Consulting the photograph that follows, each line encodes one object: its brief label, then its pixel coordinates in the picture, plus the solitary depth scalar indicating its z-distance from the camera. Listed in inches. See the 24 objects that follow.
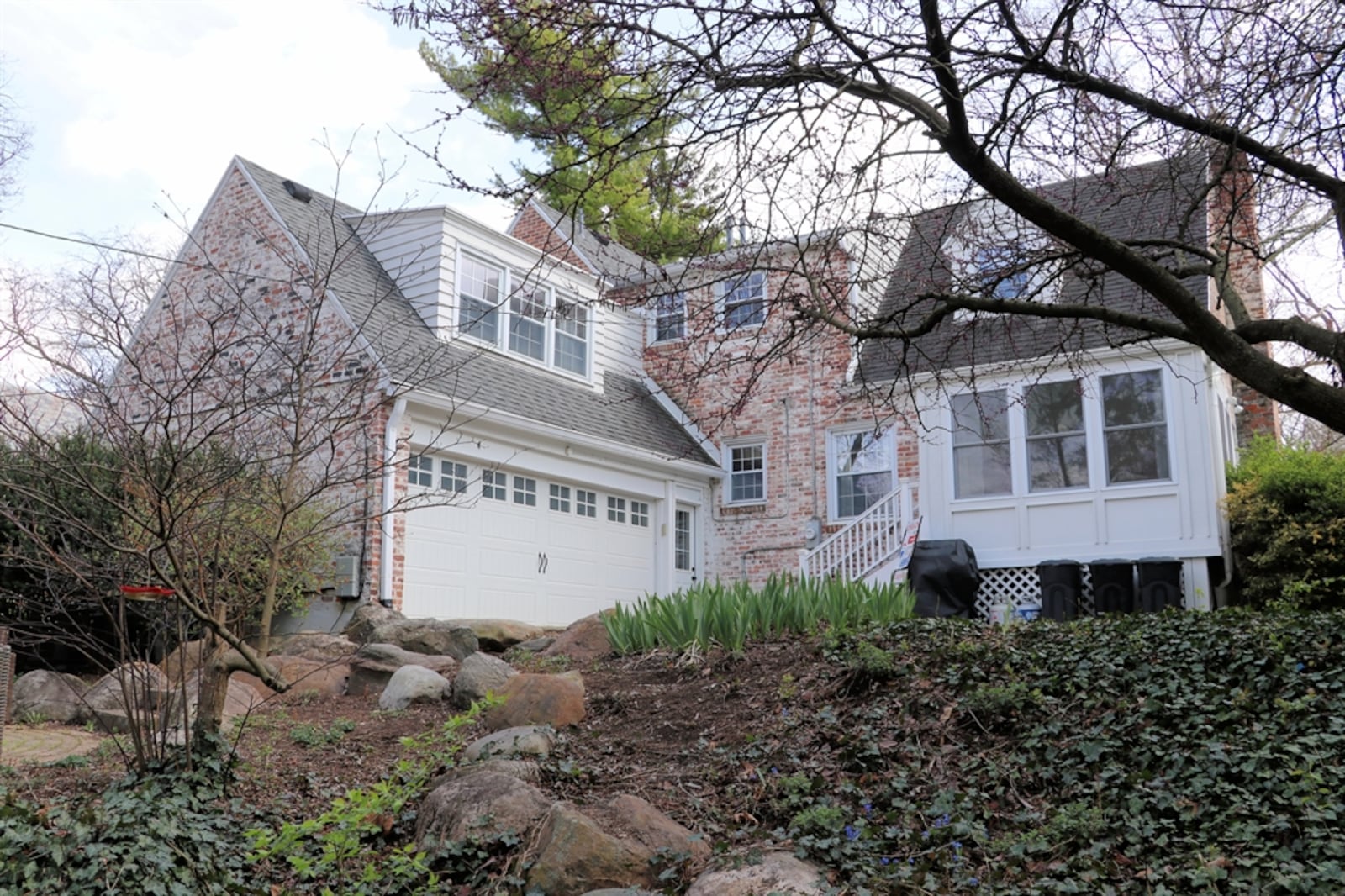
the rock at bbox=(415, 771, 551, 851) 181.2
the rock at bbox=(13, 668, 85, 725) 291.1
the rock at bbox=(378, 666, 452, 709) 276.1
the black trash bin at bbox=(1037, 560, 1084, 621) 482.9
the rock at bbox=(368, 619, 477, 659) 345.1
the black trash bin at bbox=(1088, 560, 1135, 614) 473.7
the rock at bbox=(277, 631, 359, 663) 354.6
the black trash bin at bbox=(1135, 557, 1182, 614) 465.1
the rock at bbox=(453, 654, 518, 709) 272.5
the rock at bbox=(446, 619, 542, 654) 402.3
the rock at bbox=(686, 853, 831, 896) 160.1
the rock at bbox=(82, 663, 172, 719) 194.4
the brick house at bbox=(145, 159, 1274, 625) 472.4
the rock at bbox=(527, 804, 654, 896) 165.5
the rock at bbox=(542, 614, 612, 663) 322.8
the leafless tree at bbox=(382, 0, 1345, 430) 190.5
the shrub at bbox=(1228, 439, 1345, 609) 432.1
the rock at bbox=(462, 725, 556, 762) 214.2
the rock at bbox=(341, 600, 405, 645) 396.5
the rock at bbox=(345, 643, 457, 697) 302.7
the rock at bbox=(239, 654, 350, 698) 307.4
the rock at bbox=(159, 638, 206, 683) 306.4
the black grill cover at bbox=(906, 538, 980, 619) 503.2
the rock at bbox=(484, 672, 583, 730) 242.1
